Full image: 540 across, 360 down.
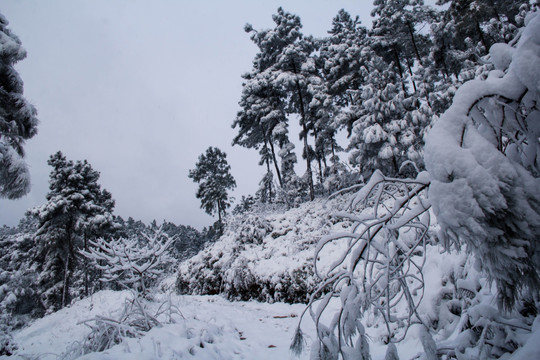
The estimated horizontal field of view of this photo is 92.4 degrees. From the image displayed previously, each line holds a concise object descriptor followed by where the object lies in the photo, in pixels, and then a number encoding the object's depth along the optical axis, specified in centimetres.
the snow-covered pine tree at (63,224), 1869
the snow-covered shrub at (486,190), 96
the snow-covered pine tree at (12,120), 760
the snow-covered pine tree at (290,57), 1652
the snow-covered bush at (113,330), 464
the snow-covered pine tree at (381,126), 1180
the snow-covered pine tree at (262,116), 1858
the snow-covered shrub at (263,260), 893
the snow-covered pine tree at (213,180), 2922
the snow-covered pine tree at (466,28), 1148
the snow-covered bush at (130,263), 561
